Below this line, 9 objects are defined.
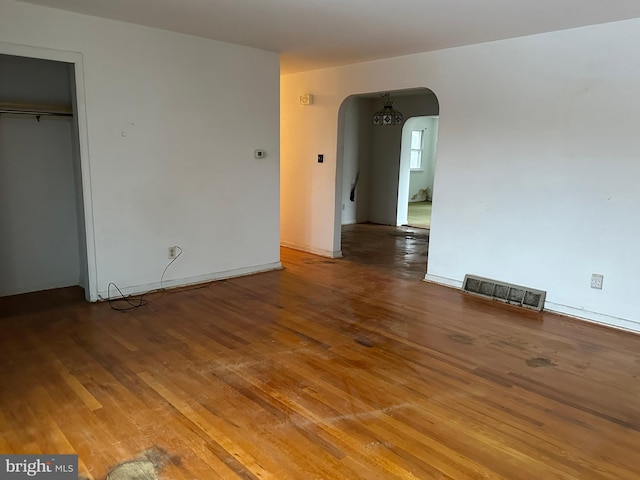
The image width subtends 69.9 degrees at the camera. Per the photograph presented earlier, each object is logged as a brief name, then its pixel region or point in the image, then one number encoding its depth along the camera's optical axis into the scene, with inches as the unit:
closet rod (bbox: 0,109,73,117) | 158.6
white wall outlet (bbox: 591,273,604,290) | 152.8
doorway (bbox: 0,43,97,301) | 159.8
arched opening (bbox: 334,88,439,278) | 346.9
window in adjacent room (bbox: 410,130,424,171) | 474.9
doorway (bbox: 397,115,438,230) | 458.0
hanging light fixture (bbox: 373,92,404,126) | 276.3
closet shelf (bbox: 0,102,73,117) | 156.6
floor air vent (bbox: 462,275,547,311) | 167.2
